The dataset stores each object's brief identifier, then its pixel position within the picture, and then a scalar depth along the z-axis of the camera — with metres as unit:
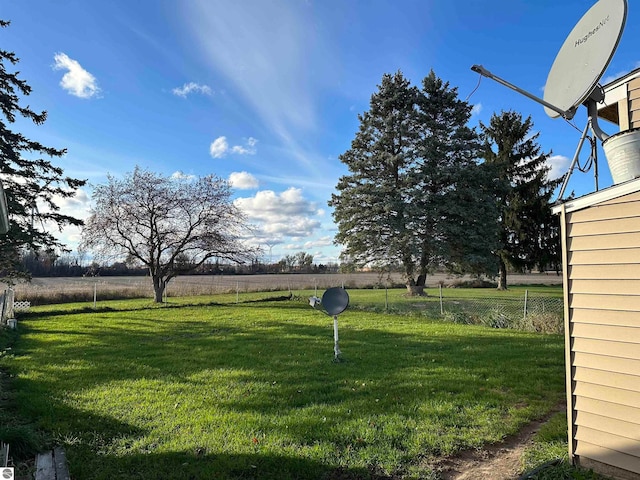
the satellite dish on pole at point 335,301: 6.86
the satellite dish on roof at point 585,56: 2.87
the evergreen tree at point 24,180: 11.83
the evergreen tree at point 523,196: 23.09
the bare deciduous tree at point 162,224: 17.77
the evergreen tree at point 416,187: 18.25
